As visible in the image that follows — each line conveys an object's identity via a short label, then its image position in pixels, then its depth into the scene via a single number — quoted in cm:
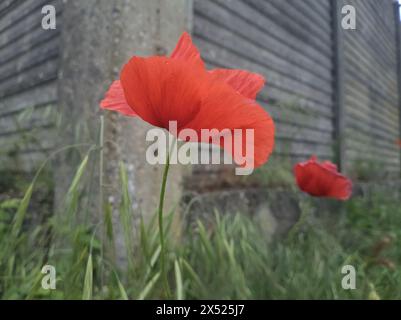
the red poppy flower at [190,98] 23
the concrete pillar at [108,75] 73
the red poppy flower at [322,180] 57
